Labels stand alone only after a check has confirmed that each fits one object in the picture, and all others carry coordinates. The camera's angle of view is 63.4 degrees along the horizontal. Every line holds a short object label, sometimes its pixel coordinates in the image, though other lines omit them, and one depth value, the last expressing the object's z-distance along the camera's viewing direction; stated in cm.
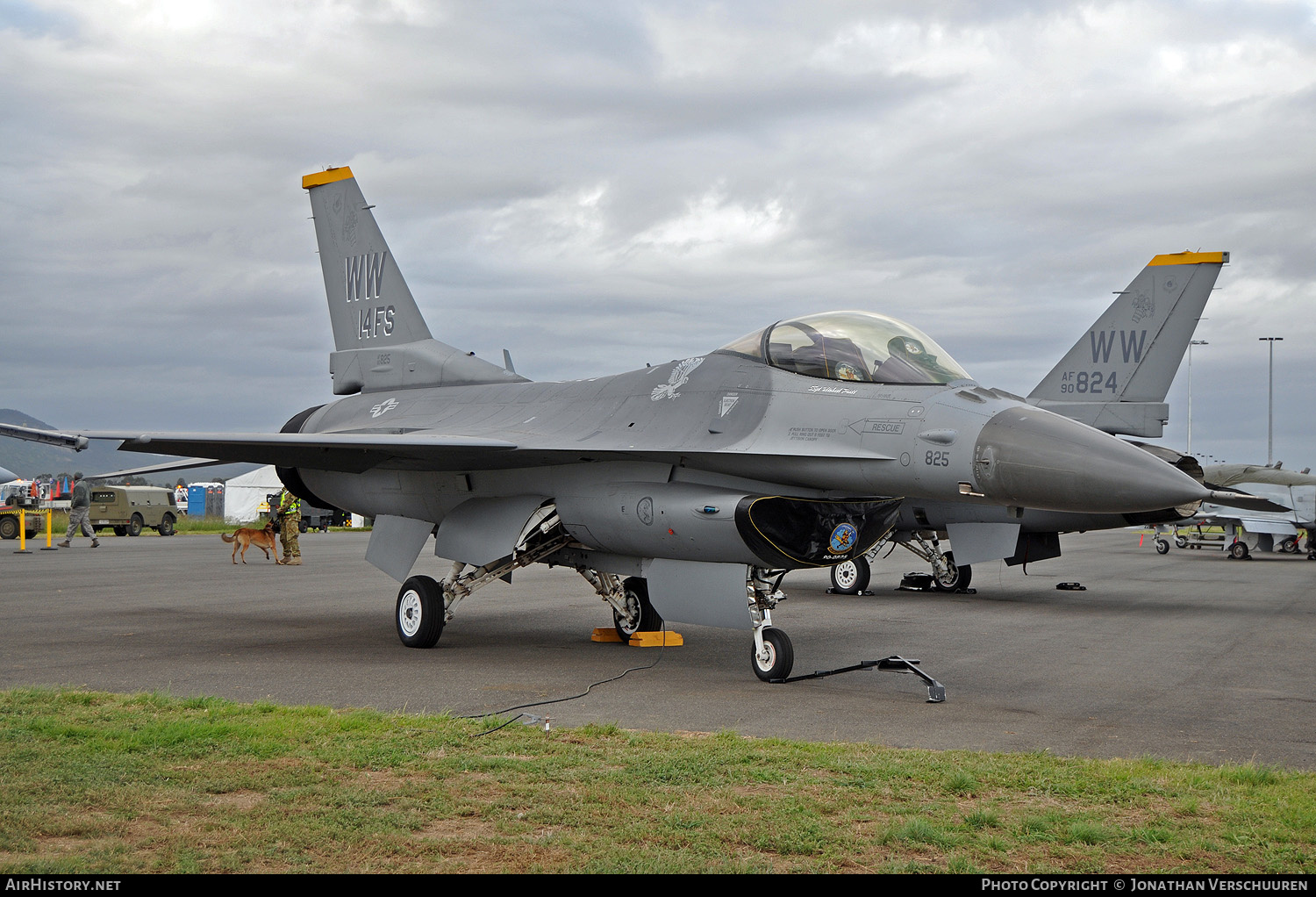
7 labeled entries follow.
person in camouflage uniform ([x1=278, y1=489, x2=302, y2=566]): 2266
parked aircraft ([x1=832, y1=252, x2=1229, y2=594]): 1638
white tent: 5041
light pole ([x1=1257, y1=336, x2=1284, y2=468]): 6525
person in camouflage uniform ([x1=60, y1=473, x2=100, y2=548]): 2716
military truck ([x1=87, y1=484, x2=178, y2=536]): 3509
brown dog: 2298
